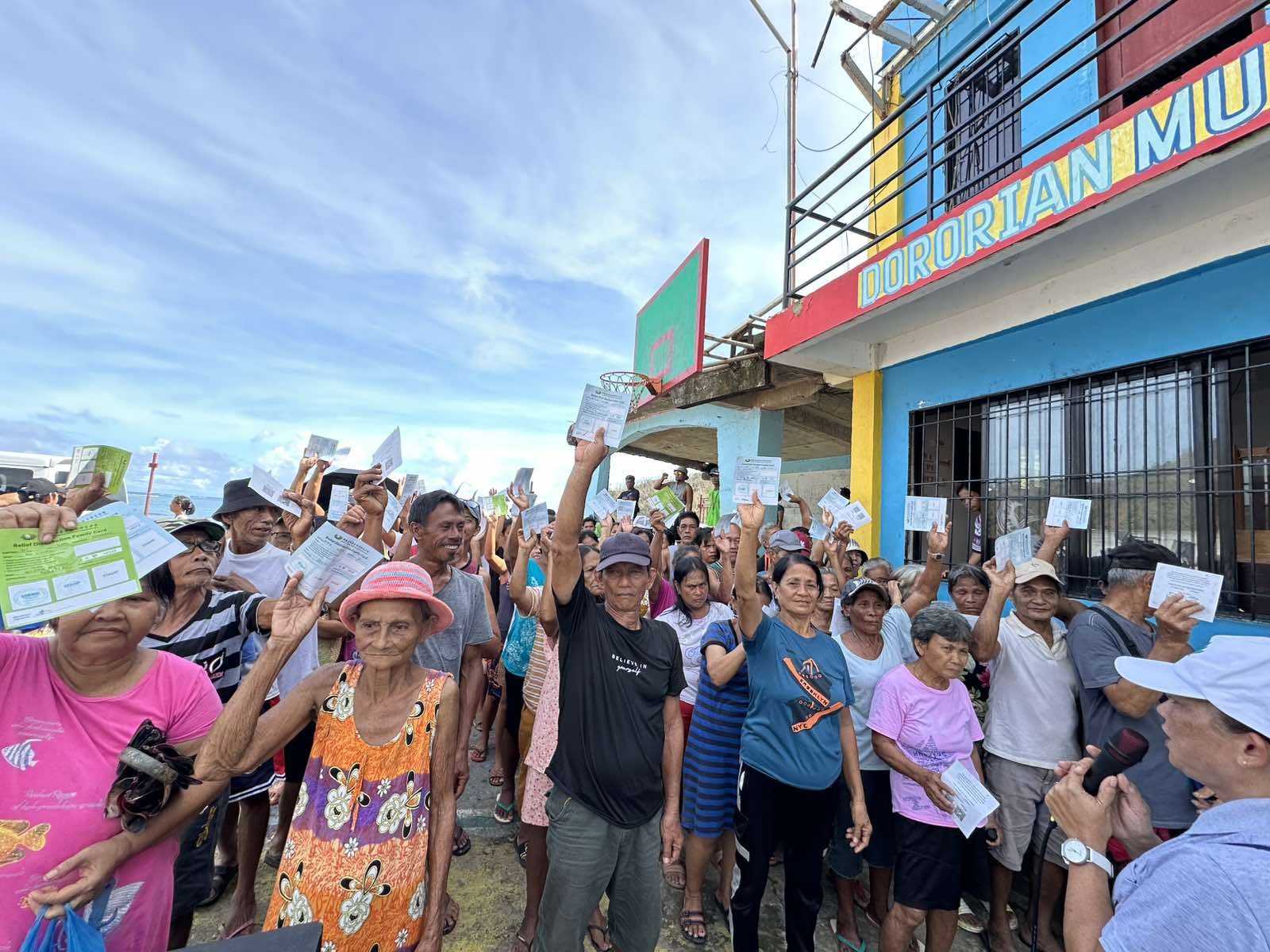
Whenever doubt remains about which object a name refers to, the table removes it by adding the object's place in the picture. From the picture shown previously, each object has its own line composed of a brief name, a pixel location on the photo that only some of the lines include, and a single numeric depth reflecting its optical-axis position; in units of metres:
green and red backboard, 8.09
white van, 9.91
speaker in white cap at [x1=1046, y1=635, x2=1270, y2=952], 0.99
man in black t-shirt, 2.07
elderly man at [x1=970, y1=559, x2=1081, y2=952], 2.74
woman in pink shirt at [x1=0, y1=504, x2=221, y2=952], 1.39
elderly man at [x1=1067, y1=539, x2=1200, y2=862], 2.38
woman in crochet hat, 1.62
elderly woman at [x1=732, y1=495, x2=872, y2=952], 2.40
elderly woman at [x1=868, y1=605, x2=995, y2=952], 2.40
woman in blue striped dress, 2.76
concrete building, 3.38
